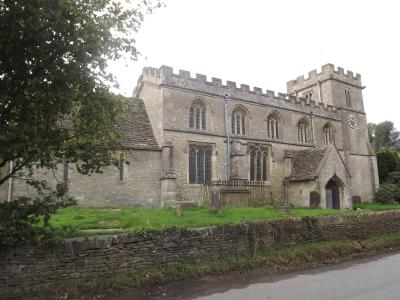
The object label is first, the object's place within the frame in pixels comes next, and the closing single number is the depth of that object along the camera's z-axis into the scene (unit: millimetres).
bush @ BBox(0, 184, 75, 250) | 6953
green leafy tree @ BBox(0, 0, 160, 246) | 6312
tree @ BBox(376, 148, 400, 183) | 37719
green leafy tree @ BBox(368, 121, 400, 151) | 58969
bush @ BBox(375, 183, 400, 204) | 29375
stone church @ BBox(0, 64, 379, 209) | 19344
